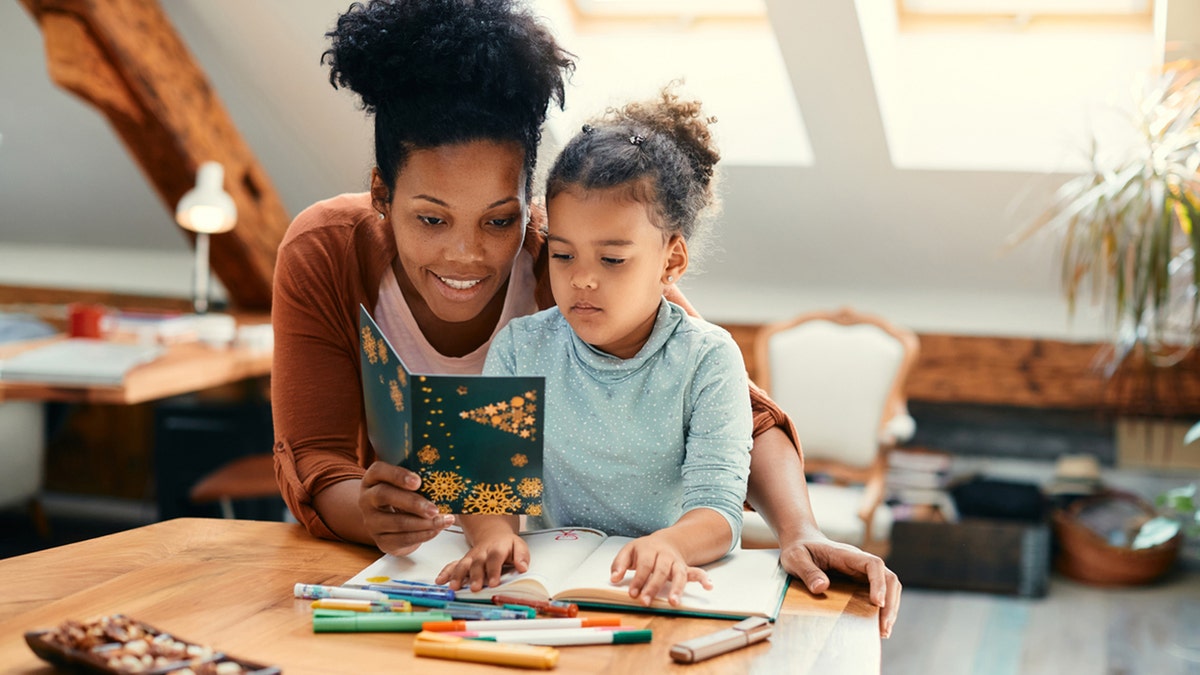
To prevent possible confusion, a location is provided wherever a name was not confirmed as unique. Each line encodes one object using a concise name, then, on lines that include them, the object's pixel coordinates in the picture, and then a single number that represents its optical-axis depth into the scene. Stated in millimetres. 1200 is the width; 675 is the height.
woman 1371
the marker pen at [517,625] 1042
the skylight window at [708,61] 3664
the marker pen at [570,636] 1023
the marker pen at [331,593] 1123
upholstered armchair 3613
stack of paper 2957
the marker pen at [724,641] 1002
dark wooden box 3758
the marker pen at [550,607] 1103
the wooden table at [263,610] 999
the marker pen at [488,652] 983
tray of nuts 913
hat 4070
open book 1130
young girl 1347
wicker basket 3824
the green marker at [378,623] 1052
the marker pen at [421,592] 1131
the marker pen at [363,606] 1095
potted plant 2959
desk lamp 3557
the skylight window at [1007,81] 3467
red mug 3451
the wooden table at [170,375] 2943
